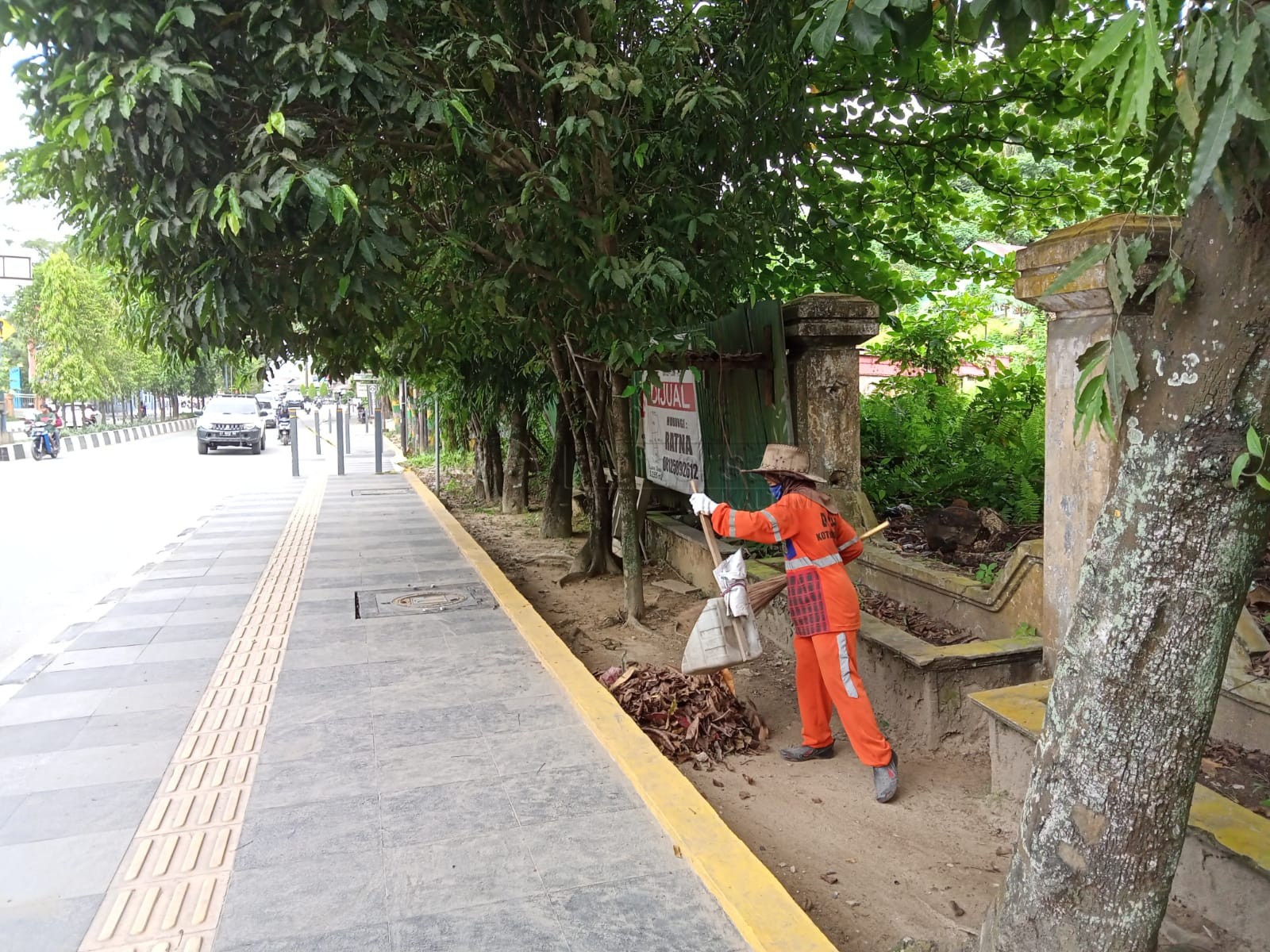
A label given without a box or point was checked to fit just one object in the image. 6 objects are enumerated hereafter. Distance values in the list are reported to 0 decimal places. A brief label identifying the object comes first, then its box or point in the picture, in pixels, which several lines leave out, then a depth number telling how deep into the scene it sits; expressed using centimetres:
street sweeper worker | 399
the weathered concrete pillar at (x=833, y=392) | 564
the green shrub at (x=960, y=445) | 620
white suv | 2577
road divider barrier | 2405
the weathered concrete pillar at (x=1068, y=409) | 368
